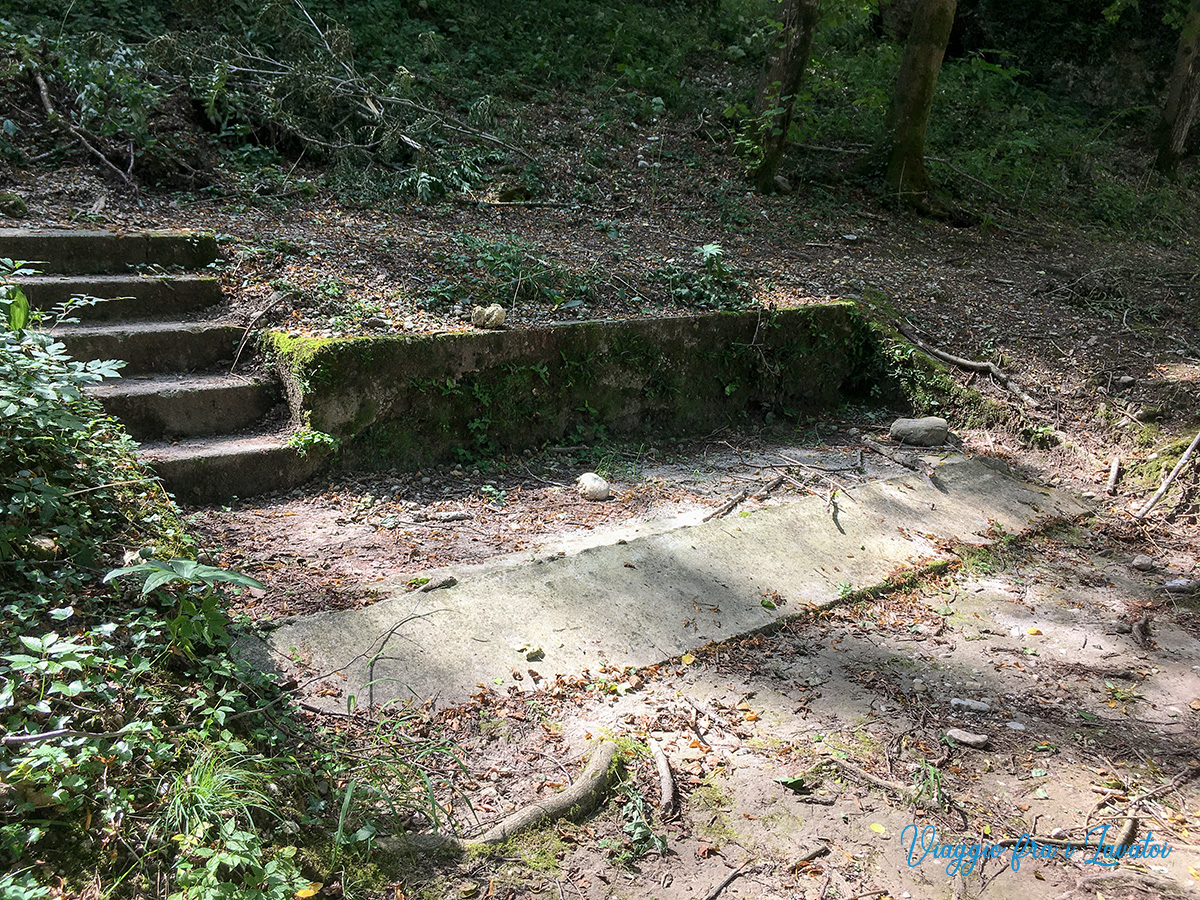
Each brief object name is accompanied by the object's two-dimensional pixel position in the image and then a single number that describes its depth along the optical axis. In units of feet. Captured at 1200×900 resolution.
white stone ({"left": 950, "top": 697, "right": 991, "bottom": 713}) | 10.11
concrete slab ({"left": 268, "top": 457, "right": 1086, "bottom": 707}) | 9.49
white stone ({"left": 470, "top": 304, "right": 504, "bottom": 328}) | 14.73
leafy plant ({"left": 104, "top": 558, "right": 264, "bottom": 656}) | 6.72
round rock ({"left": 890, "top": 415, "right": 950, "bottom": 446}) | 17.35
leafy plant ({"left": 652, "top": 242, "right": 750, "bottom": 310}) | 17.66
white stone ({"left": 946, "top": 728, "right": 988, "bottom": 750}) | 9.37
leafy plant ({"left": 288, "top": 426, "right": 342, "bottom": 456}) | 12.87
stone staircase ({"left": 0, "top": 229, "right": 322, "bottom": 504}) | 12.34
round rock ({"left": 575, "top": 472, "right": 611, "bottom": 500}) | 14.15
